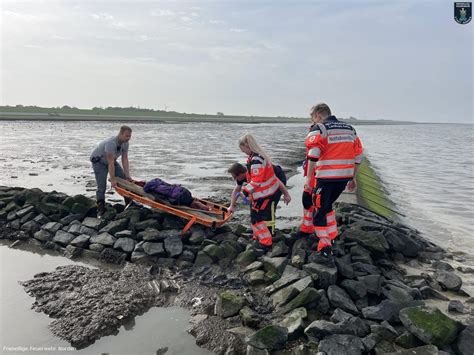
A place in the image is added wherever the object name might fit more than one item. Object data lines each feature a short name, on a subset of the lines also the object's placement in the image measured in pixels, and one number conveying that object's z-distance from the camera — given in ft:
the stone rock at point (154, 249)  21.61
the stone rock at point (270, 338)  13.57
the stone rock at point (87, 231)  24.30
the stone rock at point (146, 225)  24.11
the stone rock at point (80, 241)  22.99
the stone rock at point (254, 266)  19.76
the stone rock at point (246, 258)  20.69
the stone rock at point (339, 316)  14.99
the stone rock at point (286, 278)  17.71
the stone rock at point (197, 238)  22.75
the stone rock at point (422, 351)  12.80
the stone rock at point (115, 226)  24.08
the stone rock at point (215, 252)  21.13
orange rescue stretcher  23.39
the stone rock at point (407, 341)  13.83
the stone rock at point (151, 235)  22.67
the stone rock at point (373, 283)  17.02
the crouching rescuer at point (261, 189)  20.39
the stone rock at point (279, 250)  20.65
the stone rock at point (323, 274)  17.38
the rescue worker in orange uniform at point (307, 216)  21.45
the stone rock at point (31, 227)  25.31
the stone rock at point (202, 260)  20.96
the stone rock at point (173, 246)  21.51
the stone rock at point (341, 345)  13.10
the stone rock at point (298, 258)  19.06
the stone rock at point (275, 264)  18.99
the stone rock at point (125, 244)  22.21
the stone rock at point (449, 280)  18.86
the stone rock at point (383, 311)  15.29
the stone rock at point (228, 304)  15.97
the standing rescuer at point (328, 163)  18.58
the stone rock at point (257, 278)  18.79
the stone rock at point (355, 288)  16.80
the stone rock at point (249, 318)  15.10
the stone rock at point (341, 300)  15.93
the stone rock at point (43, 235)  24.20
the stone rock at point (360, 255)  19.80
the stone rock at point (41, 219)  26.04
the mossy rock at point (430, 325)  13.53
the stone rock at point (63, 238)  23.59
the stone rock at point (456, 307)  16.79
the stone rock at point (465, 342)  13.41
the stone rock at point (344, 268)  17.99
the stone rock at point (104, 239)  22.81
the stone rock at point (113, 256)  21.72
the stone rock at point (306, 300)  16.02
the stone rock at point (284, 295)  16.61
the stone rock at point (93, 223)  24.89
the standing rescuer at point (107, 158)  26.02
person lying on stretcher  25.52
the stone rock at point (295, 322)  14.37
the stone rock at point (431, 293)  18.04
